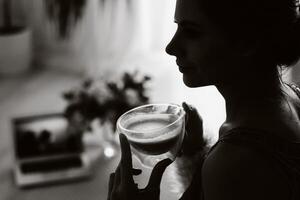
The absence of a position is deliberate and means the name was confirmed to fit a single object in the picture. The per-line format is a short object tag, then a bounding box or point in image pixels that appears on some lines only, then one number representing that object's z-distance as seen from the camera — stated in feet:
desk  7.47
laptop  7.78
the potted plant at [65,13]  9.95
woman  2.70
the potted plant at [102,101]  7.82
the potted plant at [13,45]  11.31
